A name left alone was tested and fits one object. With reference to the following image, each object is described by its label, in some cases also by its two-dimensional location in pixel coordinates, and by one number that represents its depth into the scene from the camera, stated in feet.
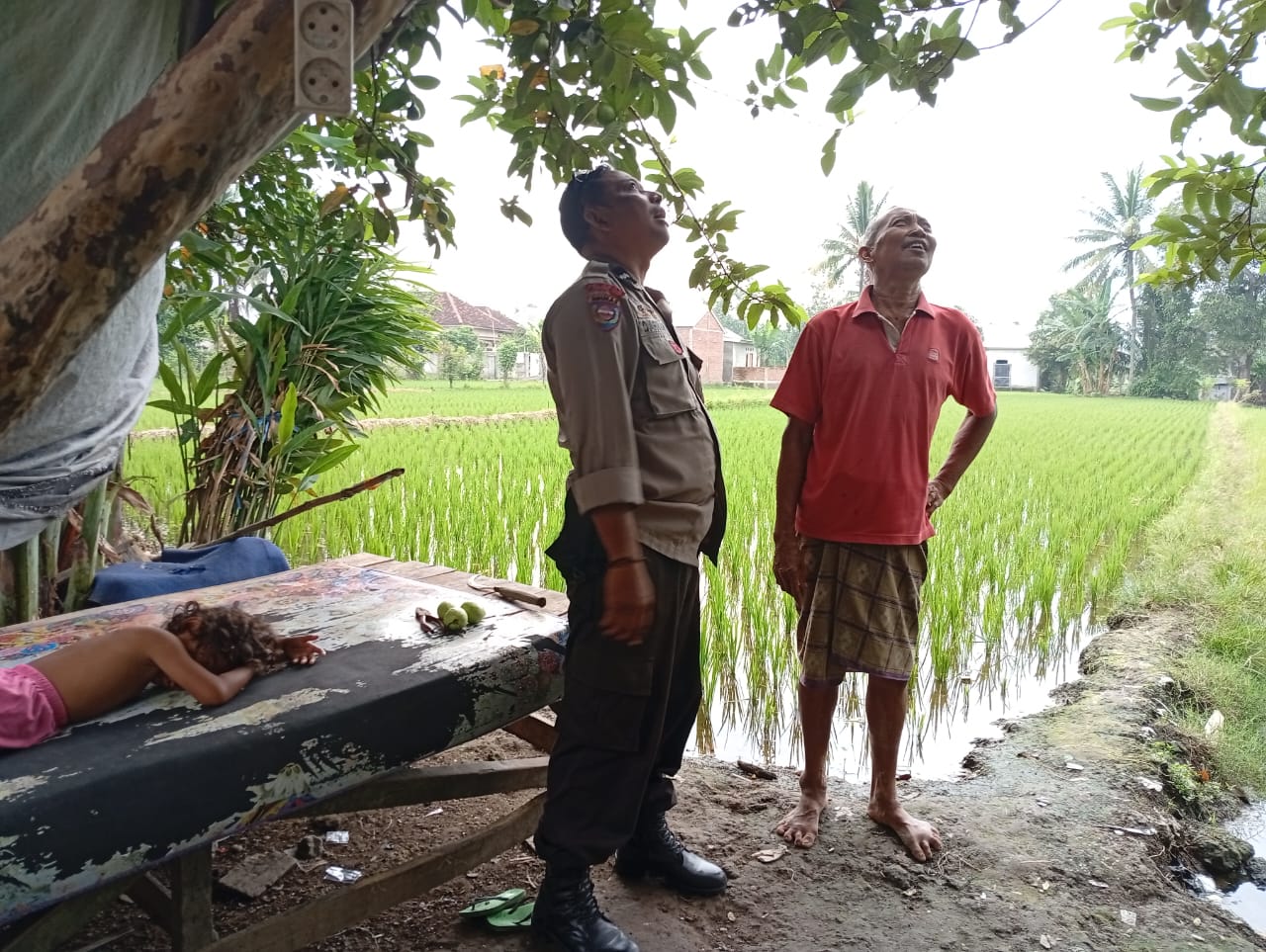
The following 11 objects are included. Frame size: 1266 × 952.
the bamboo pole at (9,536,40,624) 7.51
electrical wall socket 2.68
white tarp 4.42
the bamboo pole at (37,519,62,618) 8.08
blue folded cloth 7.68
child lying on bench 4.04
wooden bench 3.53
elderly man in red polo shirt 6.29
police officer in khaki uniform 4.70
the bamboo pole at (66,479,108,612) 8.52
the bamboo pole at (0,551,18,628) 7.51
